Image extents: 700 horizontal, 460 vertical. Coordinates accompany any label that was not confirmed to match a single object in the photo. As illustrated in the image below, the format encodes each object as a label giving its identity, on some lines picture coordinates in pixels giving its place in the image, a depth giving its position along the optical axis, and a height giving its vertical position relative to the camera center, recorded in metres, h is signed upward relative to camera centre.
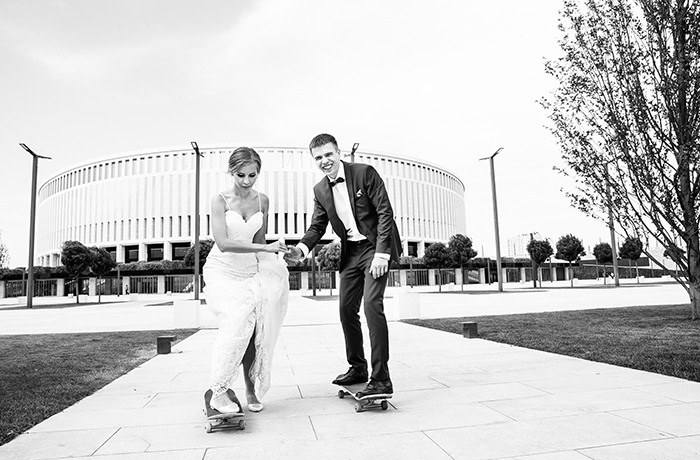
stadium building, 69.38 +11.90
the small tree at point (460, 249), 38.28 +1.73
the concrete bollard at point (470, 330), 8.33 -0.98
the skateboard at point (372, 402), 3.49 -0.90
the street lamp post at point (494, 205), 29.38 +3.88
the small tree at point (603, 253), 46.38 +1.36
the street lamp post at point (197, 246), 22.60 +1.70
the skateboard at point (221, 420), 3.14 -0.90
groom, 3.69 +0.26
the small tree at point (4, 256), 56.75 +3.50
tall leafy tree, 9.62 +3.04
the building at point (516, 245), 133.25 +7.18
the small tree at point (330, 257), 34.00 +1.36
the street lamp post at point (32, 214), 25.77 +3.78
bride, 3.36 -0.03
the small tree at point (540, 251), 39.56 +1.46
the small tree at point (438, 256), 38.69 +1.29
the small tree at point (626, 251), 43.84 +1.37
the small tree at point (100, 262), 34.06 +1.49
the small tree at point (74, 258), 31.58 +1.67
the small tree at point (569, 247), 39.62 +1.67
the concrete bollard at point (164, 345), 7.54 -0.96
